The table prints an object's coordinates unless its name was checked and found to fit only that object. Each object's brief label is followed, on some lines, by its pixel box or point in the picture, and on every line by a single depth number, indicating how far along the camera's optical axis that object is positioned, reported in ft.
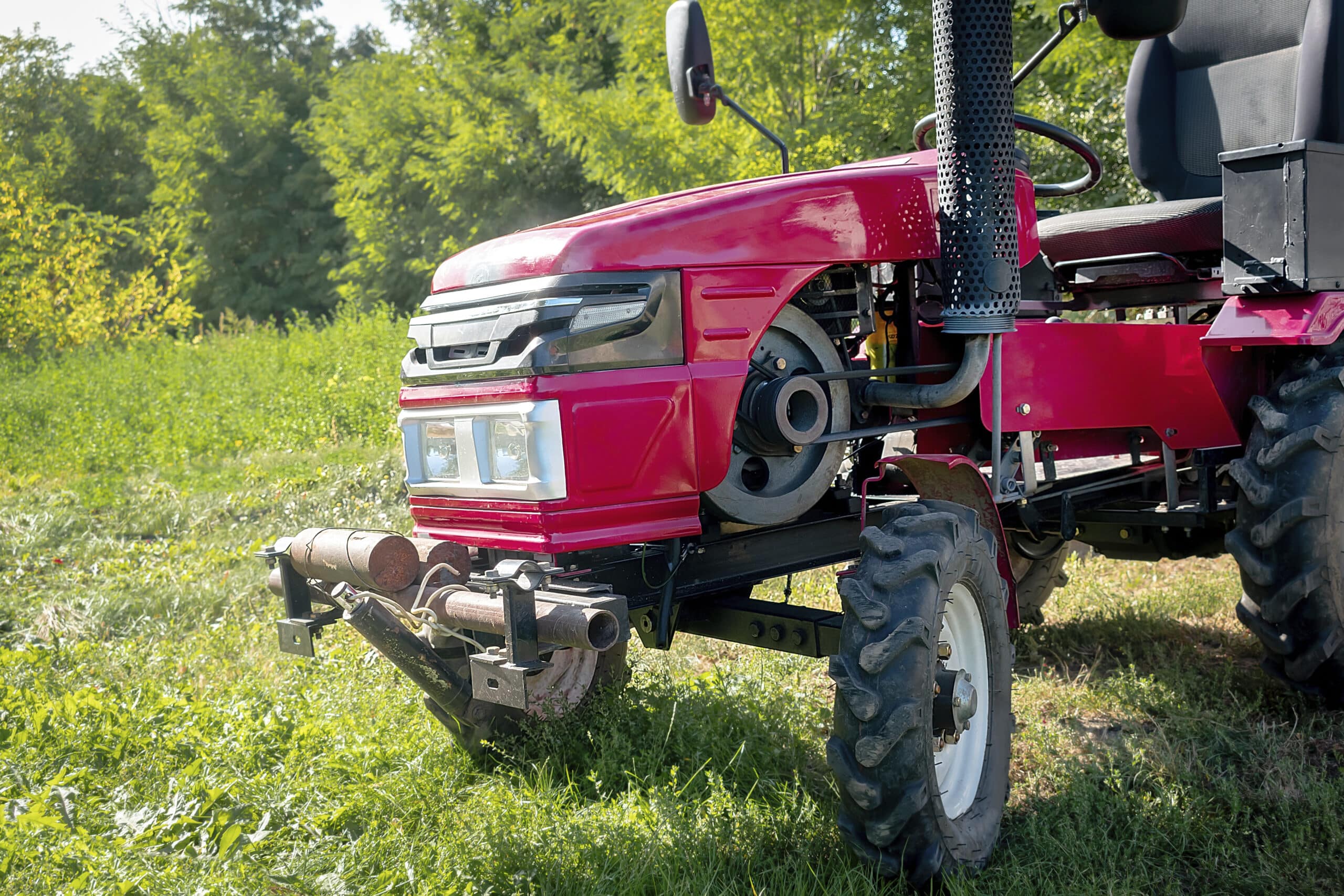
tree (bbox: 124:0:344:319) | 88.28
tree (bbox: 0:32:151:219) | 79.92
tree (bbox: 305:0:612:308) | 58.44
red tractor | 8.28
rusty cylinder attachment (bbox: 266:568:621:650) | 7.86
